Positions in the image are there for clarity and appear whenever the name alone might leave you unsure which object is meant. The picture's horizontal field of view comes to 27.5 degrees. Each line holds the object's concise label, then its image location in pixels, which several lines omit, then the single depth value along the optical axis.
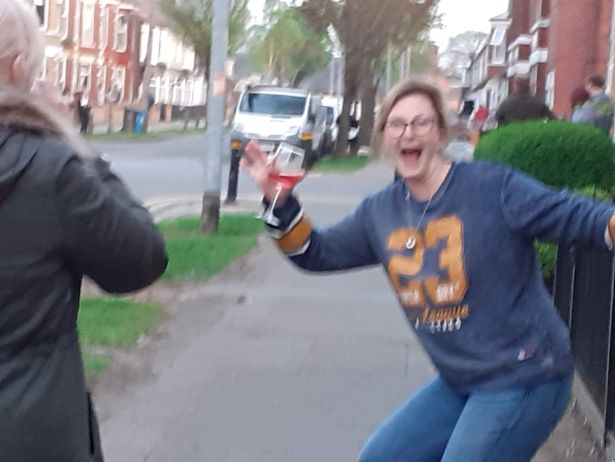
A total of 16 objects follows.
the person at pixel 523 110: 10.03
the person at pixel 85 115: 40.28
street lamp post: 14.27
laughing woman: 3.55
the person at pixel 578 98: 14.00
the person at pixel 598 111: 12.45
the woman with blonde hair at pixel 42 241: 2.55
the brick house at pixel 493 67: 66.38
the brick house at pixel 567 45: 28.77
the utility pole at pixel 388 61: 42.75
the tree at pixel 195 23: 67.00
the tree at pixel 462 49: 117.19
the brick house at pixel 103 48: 55.49
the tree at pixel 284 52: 83.51
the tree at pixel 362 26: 37.03
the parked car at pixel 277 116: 32.56
